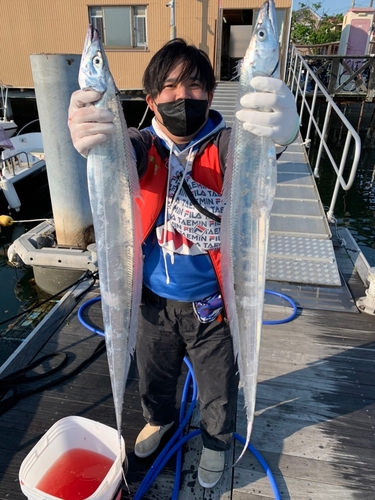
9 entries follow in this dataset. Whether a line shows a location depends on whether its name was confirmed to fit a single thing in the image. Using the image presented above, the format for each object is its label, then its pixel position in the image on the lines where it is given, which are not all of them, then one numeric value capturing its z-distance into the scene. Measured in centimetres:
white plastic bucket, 207
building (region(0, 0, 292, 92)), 1383
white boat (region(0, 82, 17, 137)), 1463
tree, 2717
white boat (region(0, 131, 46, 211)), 1080
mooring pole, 471
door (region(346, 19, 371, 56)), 1812
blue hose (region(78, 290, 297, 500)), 232
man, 182
